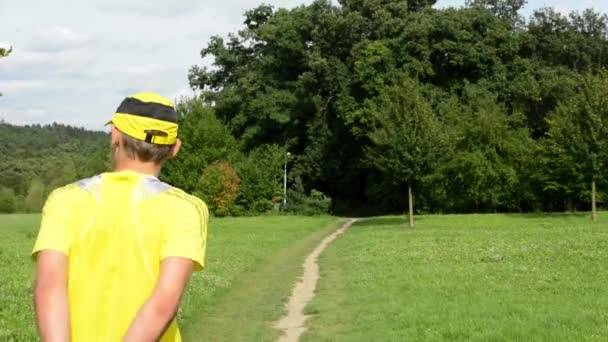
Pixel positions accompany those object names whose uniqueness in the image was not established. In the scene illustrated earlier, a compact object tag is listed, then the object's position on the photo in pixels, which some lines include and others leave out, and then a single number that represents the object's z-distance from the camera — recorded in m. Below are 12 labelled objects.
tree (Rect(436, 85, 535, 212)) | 54.91
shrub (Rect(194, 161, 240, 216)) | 56.09
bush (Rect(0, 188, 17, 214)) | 96.88
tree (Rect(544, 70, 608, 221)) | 41.97
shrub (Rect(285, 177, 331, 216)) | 59.94
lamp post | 61.37
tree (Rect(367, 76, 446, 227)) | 40.16
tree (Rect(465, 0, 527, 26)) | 65.19
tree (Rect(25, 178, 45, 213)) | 96.38
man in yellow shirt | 2.97
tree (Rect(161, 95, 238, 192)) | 59.09
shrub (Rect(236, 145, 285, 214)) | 59.28
